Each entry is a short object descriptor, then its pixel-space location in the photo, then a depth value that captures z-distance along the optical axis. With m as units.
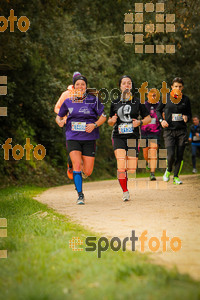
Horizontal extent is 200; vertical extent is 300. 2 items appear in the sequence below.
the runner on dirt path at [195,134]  21.75
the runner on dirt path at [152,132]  14.40
